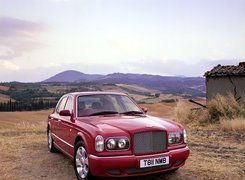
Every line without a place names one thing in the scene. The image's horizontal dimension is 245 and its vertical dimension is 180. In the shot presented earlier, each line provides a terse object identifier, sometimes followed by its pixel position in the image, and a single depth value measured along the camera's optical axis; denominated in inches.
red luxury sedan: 146.4
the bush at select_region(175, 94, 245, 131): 387.1
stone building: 437.6
